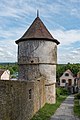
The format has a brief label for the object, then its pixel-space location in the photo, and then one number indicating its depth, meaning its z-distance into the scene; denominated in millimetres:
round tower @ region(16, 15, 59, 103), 13094
